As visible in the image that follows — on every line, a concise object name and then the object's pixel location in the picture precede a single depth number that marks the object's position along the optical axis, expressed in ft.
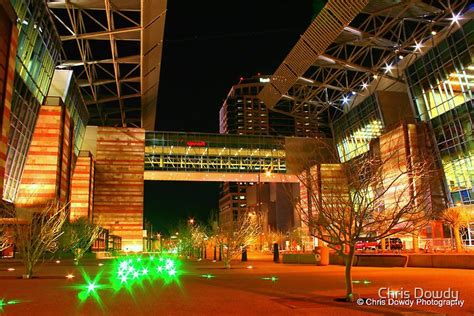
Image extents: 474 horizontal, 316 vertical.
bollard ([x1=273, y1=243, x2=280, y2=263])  121.12
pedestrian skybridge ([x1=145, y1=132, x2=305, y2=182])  218.79
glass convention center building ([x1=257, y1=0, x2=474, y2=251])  134.92
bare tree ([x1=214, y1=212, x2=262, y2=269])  94.38
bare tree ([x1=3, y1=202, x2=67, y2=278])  61.72
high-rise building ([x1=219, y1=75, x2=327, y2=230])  522.06
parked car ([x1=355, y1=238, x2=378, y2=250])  147.33
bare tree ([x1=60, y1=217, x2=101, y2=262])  110.11
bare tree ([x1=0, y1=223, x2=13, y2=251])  81.05
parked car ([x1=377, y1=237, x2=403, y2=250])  136.67
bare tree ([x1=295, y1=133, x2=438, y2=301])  35.12
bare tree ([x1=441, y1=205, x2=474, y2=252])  100.62
